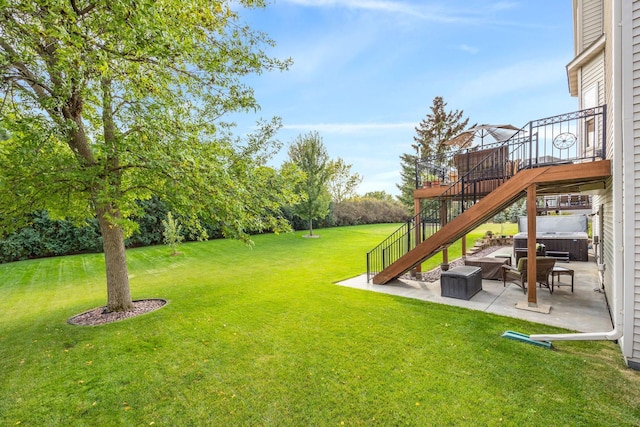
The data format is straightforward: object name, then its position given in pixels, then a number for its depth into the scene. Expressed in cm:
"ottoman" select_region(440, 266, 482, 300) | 634
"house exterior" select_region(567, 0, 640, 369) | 342
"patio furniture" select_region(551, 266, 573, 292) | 639
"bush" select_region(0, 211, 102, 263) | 1295
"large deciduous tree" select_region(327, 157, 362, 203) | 3900
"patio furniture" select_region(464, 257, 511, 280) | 787
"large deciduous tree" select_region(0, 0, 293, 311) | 384
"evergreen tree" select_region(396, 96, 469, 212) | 2702
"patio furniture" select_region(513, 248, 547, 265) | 931
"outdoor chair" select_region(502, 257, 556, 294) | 616
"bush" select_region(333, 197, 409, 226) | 2991
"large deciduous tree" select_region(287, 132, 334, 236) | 1978
